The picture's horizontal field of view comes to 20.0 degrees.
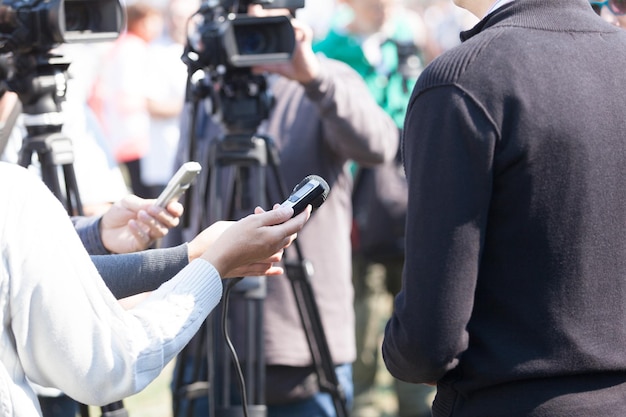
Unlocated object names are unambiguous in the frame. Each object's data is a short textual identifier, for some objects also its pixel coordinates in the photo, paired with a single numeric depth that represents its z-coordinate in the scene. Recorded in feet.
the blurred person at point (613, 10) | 14.51
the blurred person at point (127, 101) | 36.29
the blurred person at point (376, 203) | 23.94
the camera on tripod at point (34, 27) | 13.86
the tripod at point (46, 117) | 14.17
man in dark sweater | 9.16
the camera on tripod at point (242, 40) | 15.19
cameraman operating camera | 16.65
